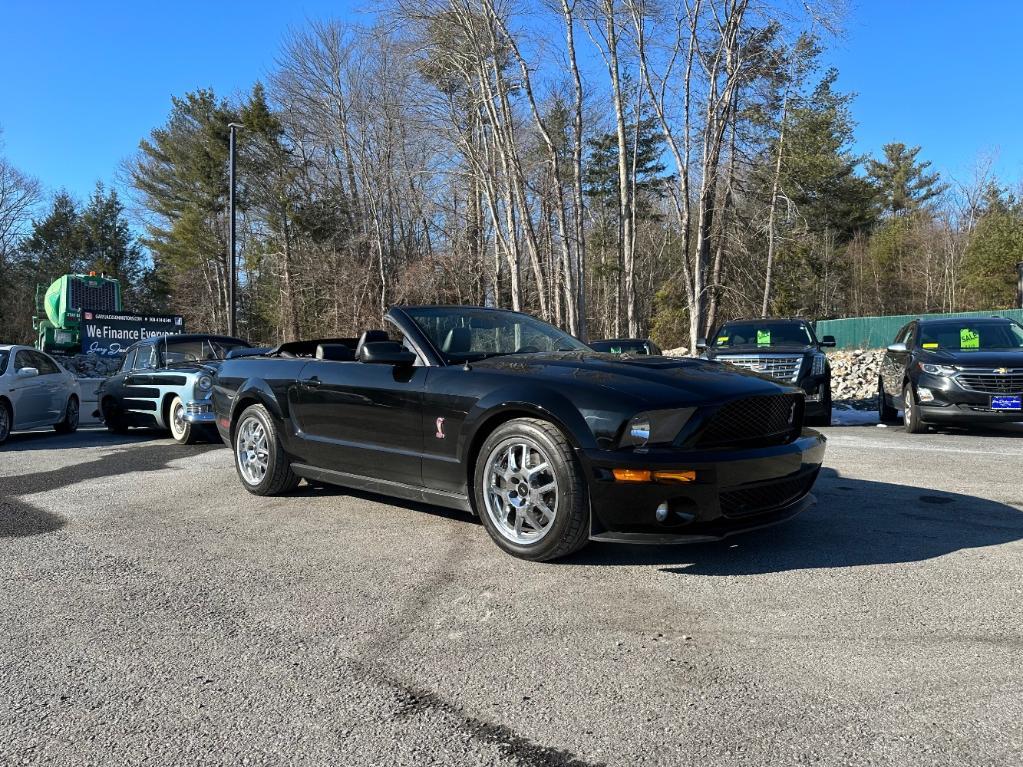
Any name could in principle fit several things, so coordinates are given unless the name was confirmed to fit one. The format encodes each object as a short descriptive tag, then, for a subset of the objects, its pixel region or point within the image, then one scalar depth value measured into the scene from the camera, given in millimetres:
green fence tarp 28859
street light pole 22516
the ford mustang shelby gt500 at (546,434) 3855
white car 10469
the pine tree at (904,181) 55500
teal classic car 9992
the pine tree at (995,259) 36531
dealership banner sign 24375
